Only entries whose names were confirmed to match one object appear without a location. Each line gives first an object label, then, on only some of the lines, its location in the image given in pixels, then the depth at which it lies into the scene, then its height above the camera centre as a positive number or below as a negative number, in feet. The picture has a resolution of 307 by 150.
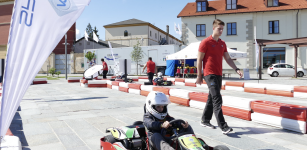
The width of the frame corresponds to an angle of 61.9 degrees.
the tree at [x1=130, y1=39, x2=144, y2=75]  104.78 +6.91
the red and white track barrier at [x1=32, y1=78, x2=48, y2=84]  59.57 -2.28
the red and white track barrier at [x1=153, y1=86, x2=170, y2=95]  28.68 -2.20
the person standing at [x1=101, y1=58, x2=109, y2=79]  60.44 +0.45
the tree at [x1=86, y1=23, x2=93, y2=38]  271.08 +44.67
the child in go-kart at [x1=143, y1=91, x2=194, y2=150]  9.75 -2.02
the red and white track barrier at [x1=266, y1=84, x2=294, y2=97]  31.42 -2.50
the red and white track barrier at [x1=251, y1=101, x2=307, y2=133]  14.44 -2.73
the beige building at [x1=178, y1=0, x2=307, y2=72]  102.12 +19.48
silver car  78.06 -0.05
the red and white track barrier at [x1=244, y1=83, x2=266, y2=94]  34.88 -2.51
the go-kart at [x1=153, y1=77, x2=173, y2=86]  49.34 -2.20
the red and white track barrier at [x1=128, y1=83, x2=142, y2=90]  35.41 -2.20
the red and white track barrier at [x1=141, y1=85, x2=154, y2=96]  32.65 -2.42
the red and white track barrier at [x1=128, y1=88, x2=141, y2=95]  35.42 -2.94
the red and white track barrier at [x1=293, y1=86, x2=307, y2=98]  29.63 -2.56
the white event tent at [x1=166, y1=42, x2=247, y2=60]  60.80 +4.10
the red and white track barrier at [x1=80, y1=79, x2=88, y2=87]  47.88 -2.25
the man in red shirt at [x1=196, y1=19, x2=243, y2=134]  14.33 +0.19
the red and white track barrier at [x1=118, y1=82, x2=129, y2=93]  38.87 -2.50
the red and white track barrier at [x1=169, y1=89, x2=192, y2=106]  24.81 -2.65
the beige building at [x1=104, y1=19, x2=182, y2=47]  164.25 +25.18
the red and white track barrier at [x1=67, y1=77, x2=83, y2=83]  63.52 -2.04
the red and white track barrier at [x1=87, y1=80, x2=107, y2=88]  47.97 -2.29
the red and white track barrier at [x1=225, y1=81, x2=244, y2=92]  38.99 -2.48
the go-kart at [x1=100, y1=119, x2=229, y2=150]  8.91 -2.72
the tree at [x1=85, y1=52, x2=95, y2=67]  115.61 +6.88
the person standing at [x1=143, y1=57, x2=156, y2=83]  47.80 +0.49
